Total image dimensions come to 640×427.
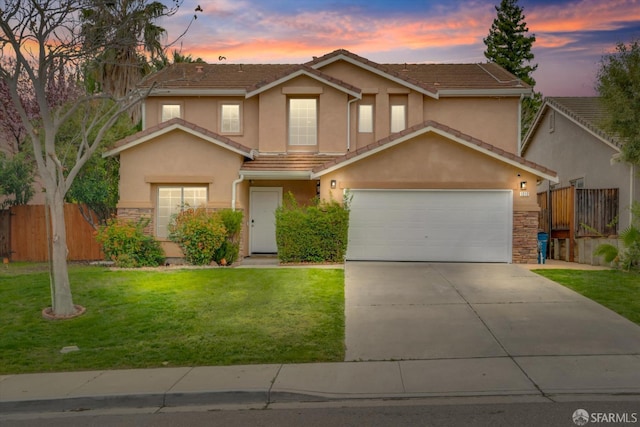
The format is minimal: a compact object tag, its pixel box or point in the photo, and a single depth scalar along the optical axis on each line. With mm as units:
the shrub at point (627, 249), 14625
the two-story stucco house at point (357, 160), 17203
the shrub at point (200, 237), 16672
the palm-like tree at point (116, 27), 12039
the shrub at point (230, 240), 16953
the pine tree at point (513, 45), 43312
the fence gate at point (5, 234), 19750
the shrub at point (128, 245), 16672
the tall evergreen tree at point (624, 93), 15164
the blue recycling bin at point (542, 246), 17703
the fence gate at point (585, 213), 17922
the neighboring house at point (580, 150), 17328
